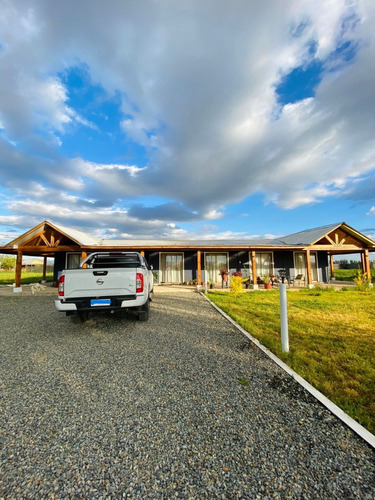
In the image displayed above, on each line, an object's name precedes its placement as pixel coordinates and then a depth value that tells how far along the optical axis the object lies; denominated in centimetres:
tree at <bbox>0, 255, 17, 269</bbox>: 3722
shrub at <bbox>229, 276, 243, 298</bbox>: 940
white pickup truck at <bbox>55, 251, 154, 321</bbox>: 489
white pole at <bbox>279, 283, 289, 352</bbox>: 383
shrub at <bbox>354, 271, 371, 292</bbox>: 1097
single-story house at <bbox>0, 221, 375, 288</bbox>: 1377
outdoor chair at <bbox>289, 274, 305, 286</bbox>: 1431
